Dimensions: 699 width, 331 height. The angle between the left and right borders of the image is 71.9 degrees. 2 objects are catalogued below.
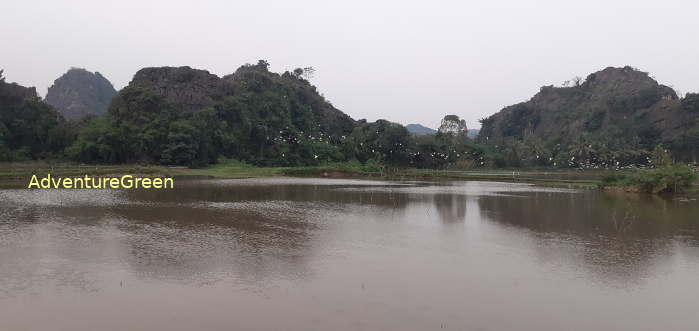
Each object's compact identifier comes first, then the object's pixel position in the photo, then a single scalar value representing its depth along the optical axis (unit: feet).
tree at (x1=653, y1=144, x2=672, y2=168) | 157.15
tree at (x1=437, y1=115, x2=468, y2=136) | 388.57
